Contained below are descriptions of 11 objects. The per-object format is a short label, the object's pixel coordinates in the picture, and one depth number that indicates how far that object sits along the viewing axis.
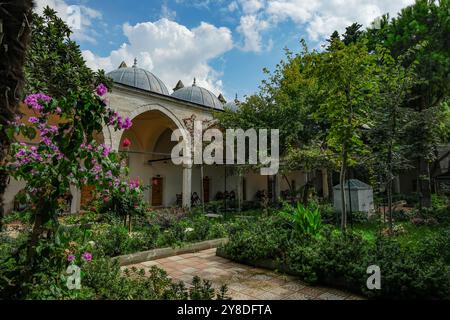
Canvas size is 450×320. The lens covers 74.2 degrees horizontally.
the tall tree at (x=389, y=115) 6.02
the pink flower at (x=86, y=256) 2.58
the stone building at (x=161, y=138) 12.47
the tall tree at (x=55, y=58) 5.47
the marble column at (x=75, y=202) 13.14
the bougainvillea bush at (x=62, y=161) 2.33
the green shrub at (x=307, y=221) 5.70
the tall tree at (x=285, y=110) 12.45
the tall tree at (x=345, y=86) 5.22
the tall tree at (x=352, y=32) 16.49
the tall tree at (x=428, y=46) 12.88
